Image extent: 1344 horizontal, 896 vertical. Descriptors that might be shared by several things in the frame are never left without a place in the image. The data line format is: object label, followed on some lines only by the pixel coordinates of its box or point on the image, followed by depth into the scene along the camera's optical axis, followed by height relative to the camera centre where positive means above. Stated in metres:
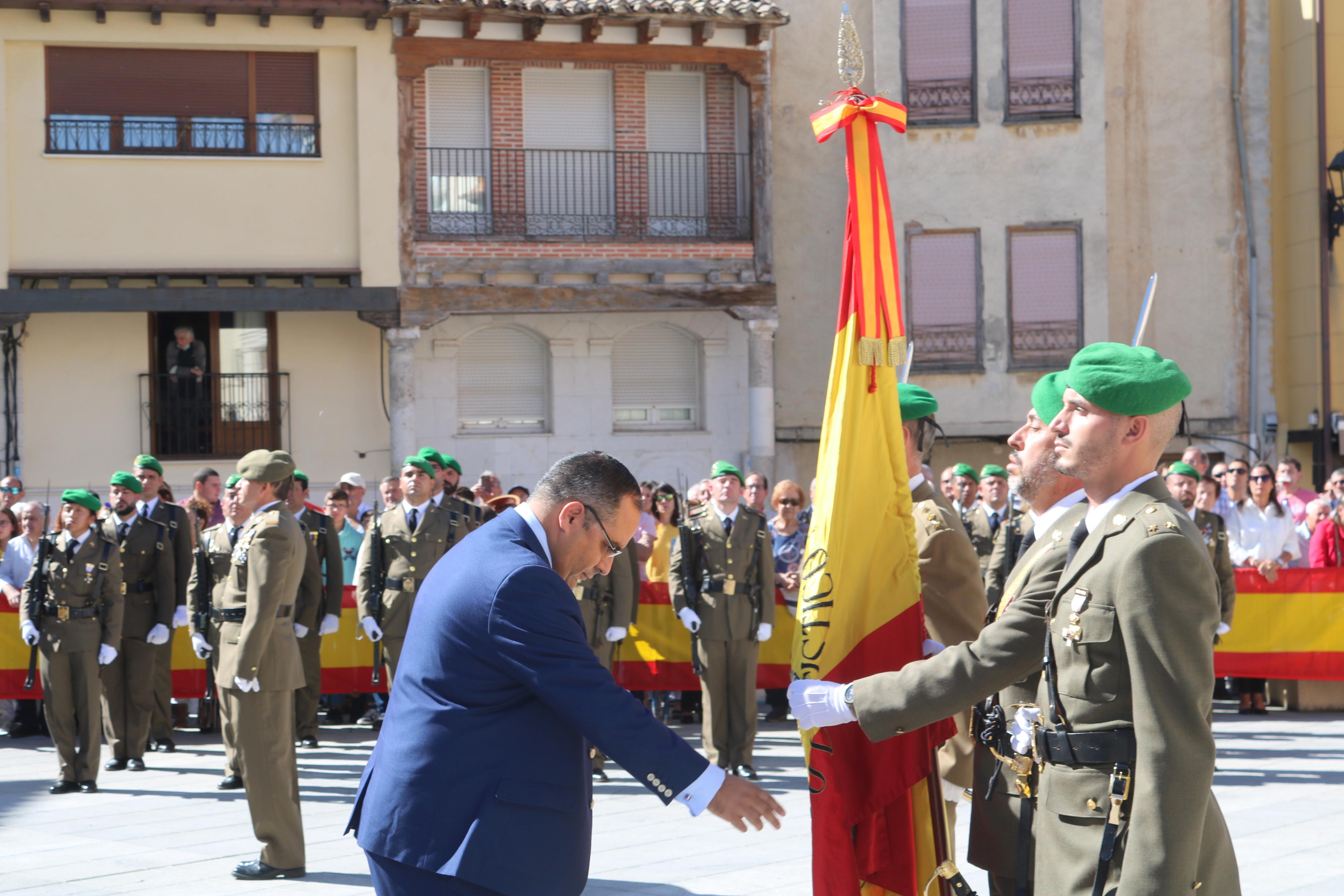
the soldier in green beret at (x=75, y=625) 9.58 -1.39
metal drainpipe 21.09 +2.03
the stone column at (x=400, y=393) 19.69 +0.34
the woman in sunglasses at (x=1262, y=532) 12.49 -1.10
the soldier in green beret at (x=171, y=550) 10.98 -0.99
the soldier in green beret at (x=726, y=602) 9.93 -1.34
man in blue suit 3.50 -0.82
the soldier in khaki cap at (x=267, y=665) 6.94 -1.23
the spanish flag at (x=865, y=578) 4.64 -0.57
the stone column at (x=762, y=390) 20.52 +0.33
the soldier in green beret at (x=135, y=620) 10.53 -1.49
